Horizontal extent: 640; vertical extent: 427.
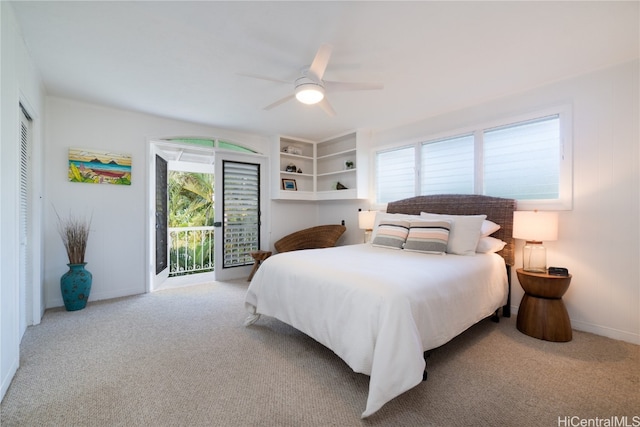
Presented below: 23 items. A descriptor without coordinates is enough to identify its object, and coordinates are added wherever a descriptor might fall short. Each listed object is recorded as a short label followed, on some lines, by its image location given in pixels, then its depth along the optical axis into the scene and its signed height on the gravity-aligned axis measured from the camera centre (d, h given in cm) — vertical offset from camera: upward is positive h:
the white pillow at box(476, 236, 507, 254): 275 -34
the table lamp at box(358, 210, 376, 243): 396 -11
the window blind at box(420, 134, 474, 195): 342 +61
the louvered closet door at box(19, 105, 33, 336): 244 -9
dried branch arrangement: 307 -29
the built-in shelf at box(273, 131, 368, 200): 442 +82
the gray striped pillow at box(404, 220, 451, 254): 269 -26
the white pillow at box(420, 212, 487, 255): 270 -23
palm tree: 662 +31
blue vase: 300 -85
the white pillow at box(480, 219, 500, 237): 279 -17
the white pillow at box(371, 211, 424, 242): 325 -7
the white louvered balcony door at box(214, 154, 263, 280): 443 -4
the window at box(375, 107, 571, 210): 274 +60
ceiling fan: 202 +107
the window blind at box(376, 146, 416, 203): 399 +59
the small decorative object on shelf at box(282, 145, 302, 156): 502 +116
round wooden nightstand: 233 -86
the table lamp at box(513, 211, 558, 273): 246 -19
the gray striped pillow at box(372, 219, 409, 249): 299 -25
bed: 147 -56
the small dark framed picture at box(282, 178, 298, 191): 492 +50
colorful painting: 327 +56
